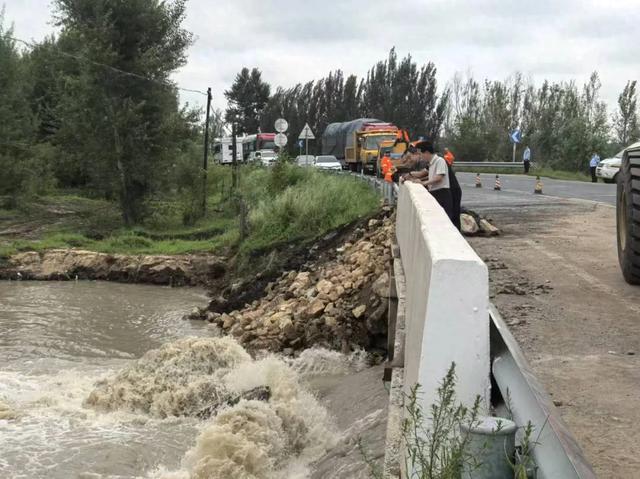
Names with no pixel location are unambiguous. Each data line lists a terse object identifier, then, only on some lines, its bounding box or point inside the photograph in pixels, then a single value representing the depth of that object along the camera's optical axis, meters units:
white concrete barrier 3.50
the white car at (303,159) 34.30
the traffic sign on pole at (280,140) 27.53
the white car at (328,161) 40.34
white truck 59.02
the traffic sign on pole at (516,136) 48.34
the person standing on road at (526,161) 41.81
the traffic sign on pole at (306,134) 29.13
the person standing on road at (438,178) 10.23
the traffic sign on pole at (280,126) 27.67
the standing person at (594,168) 35.67
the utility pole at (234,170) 35.94
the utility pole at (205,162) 32.41
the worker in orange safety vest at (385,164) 24.67
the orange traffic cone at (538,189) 24.12
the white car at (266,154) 45.50
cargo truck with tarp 38.50
